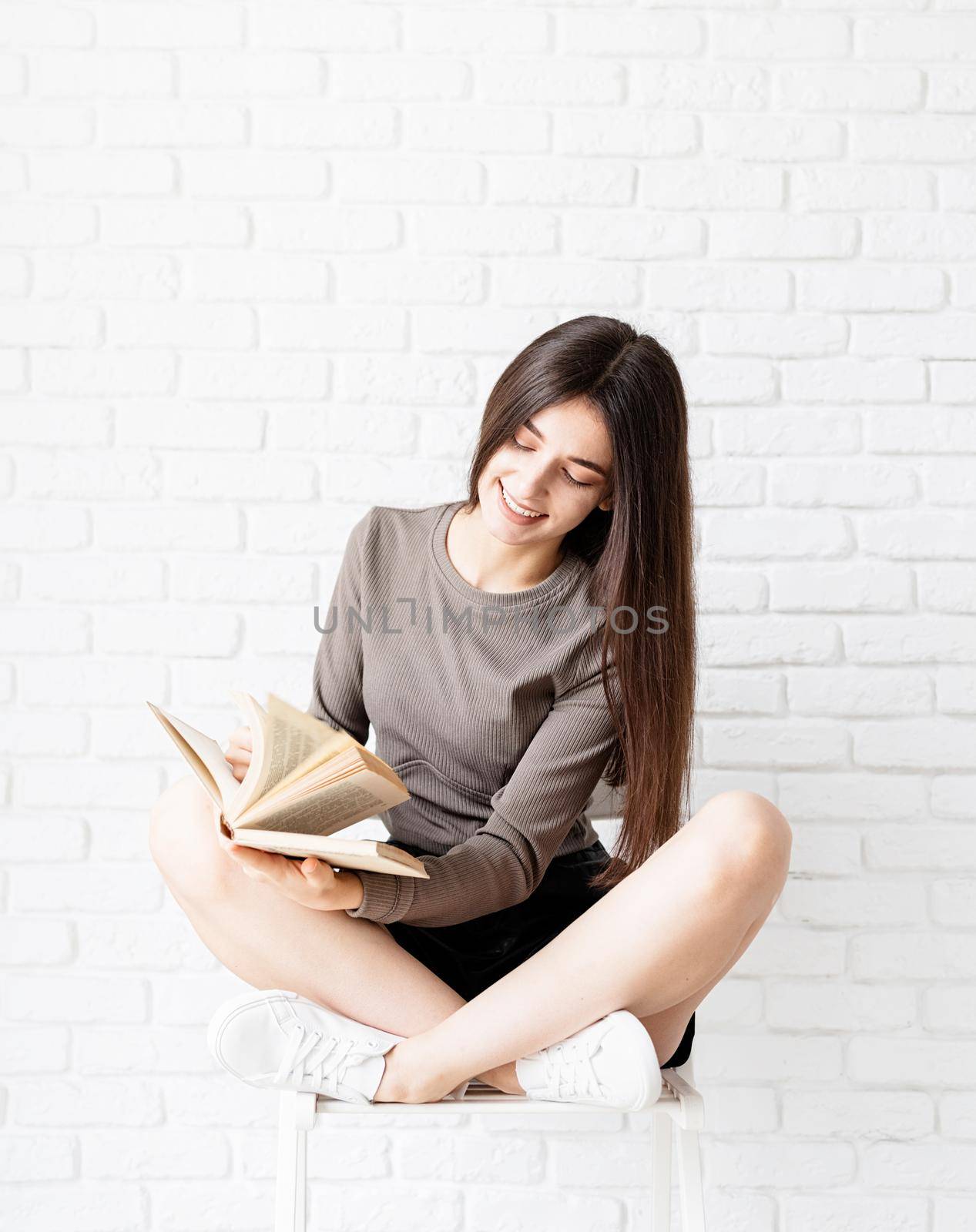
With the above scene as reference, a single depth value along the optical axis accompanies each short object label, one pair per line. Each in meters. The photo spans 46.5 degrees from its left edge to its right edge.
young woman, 1.17
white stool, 1.19
